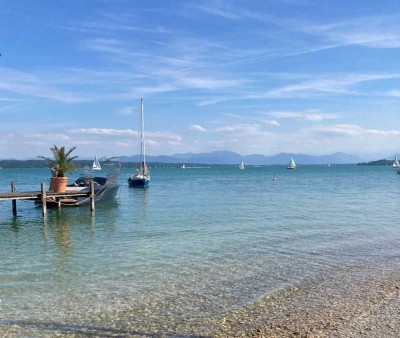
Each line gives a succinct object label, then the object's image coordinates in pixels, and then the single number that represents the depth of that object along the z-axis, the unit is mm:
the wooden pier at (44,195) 28678
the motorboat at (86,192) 32659
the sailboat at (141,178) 60312
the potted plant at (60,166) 31016
